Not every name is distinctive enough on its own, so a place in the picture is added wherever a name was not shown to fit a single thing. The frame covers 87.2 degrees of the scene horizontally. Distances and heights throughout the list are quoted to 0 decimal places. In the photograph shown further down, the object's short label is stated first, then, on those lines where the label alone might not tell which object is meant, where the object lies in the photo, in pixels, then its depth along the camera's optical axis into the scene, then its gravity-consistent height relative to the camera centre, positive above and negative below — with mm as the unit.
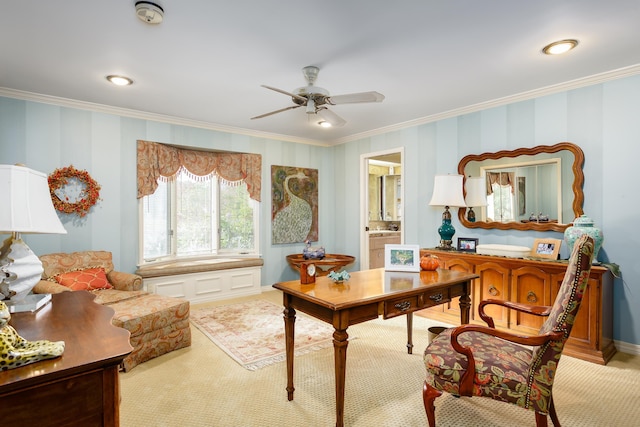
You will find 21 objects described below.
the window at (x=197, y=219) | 4582 -89
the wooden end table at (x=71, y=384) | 929 -497
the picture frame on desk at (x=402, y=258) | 2648 -363
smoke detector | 2025 +1249
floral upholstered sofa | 2807 -815
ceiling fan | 2631 +936
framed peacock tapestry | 5484 +143
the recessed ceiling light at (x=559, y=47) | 2492 +1261
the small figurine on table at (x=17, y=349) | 969 -413
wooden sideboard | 2791 -772
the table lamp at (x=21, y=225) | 1365 -48
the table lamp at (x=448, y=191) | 3840 +244
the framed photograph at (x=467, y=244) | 3873 -372
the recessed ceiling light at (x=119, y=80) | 3143 +1272
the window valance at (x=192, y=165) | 4320 +679
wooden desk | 1897 -537
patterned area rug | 2988 -1254
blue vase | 2912 -165
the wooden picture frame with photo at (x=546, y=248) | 3219 -357
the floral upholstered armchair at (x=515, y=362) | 1646 -802
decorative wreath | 3713 +262
